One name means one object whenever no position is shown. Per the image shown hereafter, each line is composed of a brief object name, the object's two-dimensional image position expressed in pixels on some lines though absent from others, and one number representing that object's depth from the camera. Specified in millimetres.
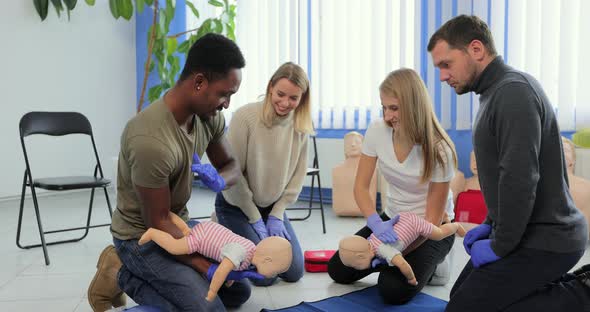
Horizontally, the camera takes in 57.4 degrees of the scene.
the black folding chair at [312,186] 3471
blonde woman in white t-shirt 2092
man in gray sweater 1480
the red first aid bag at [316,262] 2566
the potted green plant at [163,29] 4205
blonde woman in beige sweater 2396
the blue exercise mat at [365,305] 2018
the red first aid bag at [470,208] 3307
